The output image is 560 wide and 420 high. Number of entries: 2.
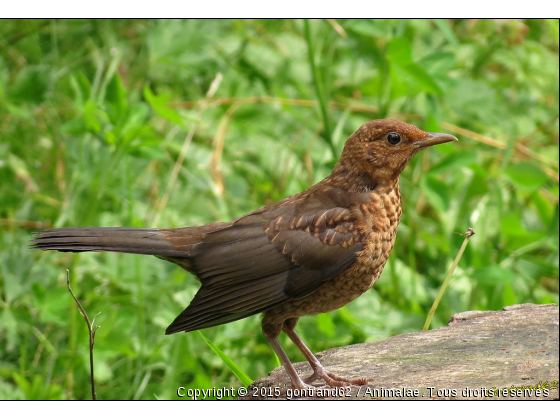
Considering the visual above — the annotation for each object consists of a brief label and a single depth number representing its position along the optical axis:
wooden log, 6.96
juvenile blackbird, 8.00
